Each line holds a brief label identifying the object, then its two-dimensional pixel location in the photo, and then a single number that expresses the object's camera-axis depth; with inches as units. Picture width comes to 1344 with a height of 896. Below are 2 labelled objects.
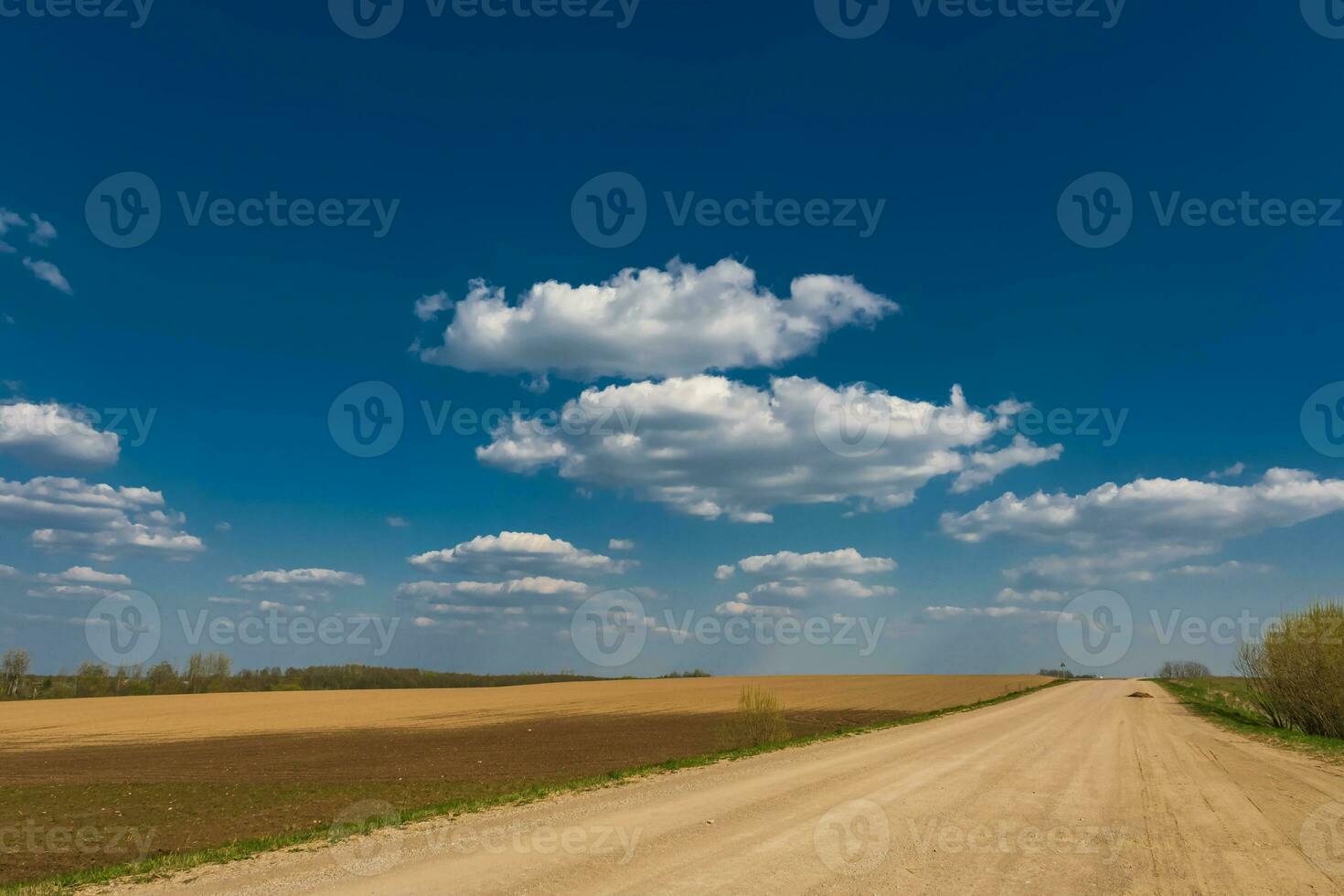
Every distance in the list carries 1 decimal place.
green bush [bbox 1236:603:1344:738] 1323.8
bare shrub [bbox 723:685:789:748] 1368.1
